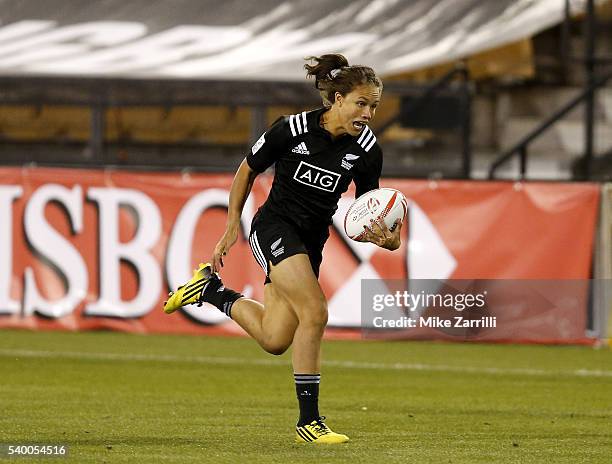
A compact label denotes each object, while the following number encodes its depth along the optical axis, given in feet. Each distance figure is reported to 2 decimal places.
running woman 52.85
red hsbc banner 101.60
